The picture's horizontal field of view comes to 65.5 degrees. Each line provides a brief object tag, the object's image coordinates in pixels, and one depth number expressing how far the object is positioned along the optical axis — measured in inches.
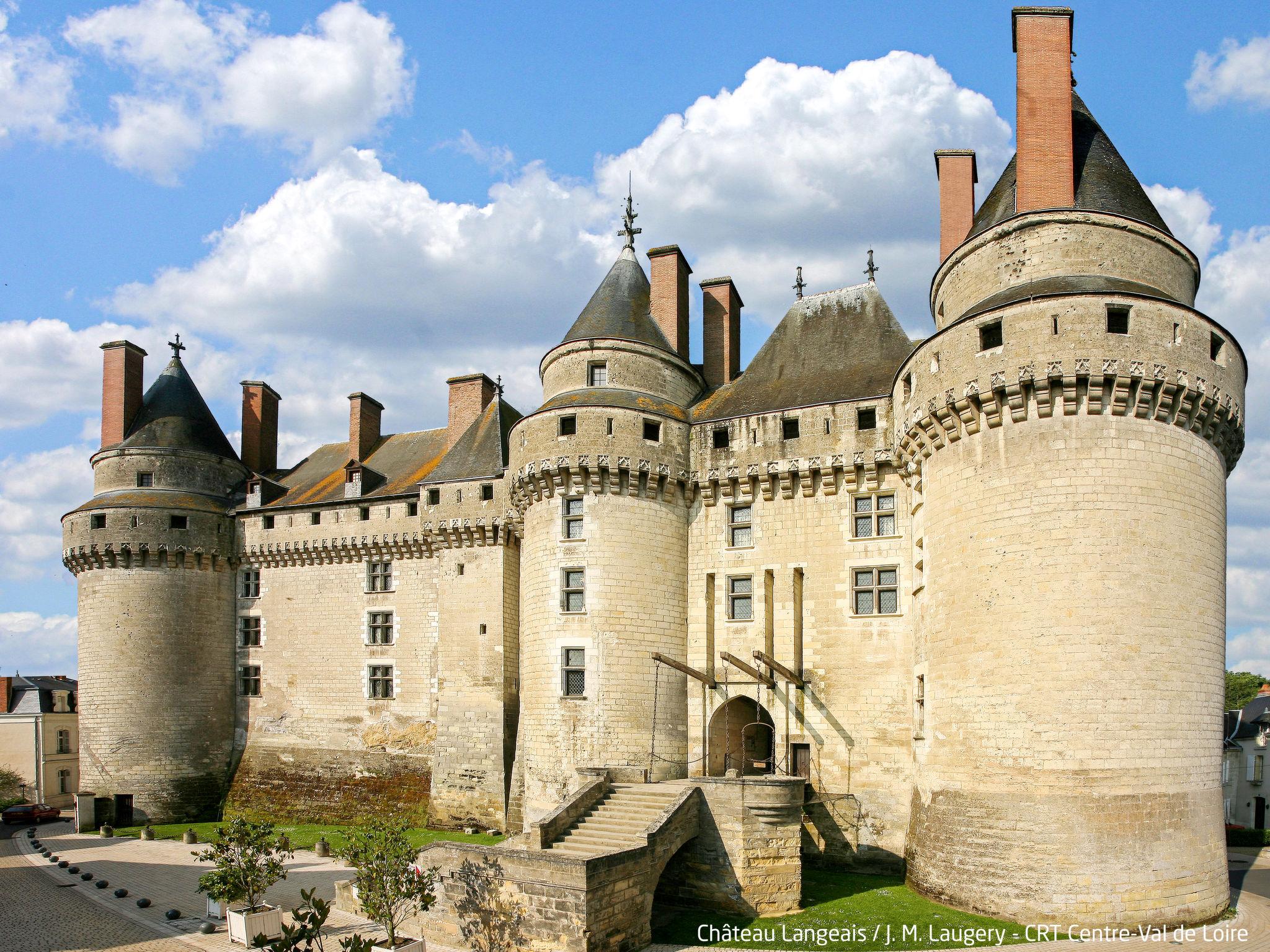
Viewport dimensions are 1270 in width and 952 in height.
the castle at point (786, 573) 631.8
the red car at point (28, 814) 1266.0
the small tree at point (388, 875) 562.6
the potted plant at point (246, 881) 612.1
